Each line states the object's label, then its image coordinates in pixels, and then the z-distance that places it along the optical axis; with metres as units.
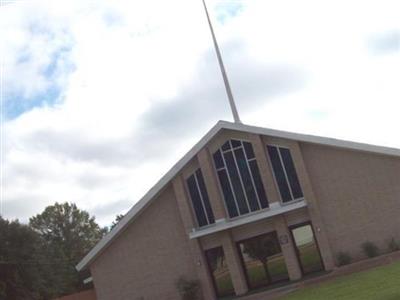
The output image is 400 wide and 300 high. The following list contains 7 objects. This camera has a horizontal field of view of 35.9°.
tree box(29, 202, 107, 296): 72.44
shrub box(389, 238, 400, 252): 24.24
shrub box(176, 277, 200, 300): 25.97
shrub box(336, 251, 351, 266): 24.66
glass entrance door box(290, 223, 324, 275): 25.53
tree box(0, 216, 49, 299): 46.16
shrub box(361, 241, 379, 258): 24.45
